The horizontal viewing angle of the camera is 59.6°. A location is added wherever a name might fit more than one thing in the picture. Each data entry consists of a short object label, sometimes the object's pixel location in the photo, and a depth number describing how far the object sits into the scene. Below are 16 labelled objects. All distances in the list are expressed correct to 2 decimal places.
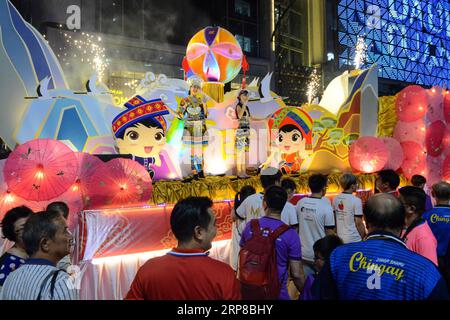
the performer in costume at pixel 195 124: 7.34
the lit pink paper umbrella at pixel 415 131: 9.98
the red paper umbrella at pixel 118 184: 5.16
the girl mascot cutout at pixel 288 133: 8.67
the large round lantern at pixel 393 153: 9.20
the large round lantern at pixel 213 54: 8.65
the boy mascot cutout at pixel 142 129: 6.81
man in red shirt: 1.84
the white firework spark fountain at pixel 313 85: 23.44
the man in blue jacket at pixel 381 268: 1.77
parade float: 5.05
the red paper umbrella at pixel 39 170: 4.57
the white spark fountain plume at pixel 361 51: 30.98
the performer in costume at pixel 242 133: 7.93
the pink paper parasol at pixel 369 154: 8.89
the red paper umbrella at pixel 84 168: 5.15
